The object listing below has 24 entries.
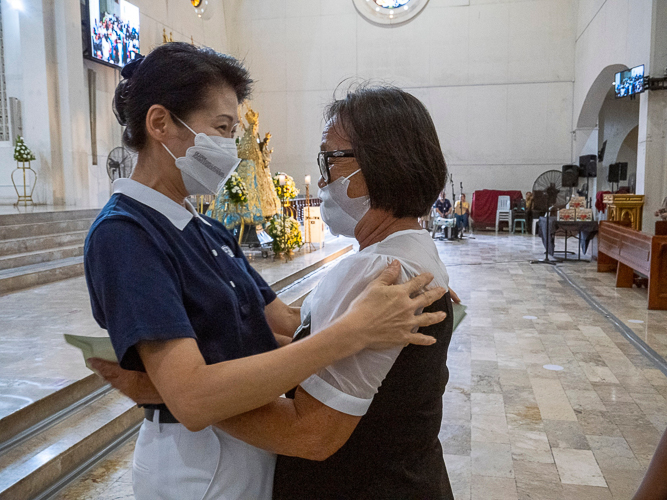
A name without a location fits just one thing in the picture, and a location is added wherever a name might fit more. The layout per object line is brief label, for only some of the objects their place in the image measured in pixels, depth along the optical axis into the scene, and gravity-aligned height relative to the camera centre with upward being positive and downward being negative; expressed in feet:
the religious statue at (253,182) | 26.20 +1.07
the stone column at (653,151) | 29.45 +2.72
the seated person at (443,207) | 46.70 -0.38
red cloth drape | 51.26 -0.17
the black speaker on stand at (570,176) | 49.06 +2.33
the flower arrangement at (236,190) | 24.97 +0.65
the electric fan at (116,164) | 34.53 +2.62
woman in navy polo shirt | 2.80 -0.54
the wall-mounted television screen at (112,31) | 35.50 +11.90
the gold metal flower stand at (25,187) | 32.60 +1.16
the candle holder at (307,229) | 32.04 -1.55
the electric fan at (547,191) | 49.09 +1.08
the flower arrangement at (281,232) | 26.48 -1.41
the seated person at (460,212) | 46.19 -0.83
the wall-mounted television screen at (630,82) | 29.55 +6.76
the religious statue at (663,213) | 21.17 -0.47
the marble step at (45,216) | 22.71 -0.52
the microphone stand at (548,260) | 30.73 -3.35
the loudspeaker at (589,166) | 48.03 +3.14
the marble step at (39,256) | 19.38 -1.97
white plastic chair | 50.07 -0.73
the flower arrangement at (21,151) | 31.91 +3.18
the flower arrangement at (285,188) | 28.37 +0.81
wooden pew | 19.13 -2.20
